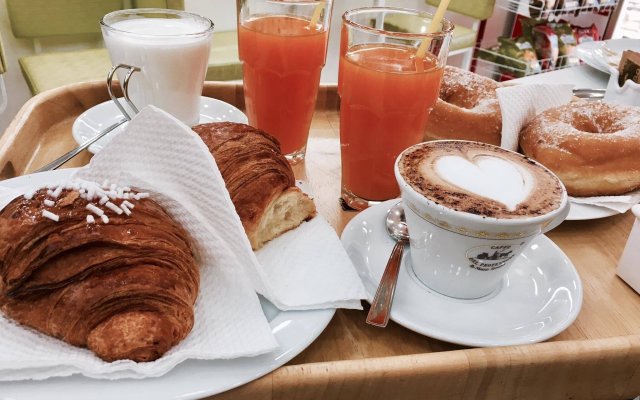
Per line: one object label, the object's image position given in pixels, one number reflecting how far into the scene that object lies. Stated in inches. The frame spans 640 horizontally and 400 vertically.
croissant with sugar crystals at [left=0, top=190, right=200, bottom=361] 19.3
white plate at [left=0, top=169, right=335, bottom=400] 17.8
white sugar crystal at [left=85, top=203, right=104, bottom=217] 20.6
